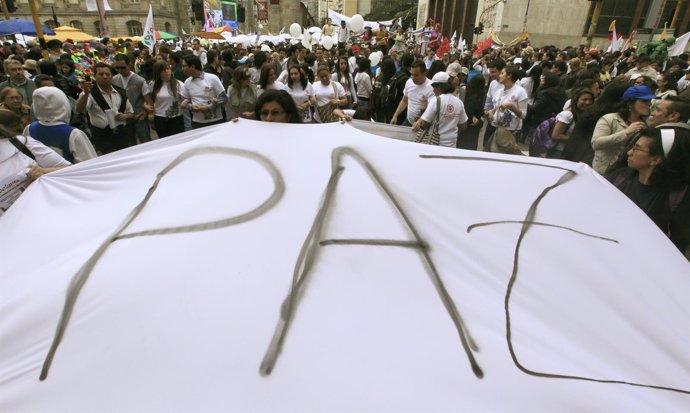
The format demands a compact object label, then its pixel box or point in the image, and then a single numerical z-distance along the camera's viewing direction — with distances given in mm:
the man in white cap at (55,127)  3141
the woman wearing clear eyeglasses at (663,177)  2691
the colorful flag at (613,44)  11717
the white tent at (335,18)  18972
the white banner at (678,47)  11003
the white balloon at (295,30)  17547
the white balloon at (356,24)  16266
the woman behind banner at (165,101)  5148
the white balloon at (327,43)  13333
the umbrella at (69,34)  17109
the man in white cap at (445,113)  4332
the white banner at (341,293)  1199
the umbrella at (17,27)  15250
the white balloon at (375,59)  10406
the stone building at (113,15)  44969
